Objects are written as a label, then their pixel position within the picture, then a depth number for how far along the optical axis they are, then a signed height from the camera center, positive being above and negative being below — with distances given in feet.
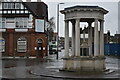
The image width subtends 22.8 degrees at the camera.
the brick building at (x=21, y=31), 163.94 +5.72
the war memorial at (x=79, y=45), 72.59 -0.36
